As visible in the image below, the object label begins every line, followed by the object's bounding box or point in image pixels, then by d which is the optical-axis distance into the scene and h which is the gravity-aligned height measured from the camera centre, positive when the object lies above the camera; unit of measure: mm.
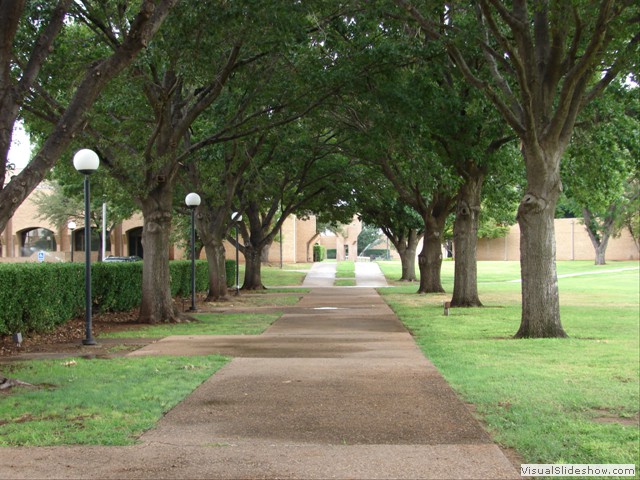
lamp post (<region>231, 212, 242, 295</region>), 25078 +1225
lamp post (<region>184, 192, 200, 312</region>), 17516 +729
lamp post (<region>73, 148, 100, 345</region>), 11531 +852
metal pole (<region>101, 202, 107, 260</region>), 34719 +1208
